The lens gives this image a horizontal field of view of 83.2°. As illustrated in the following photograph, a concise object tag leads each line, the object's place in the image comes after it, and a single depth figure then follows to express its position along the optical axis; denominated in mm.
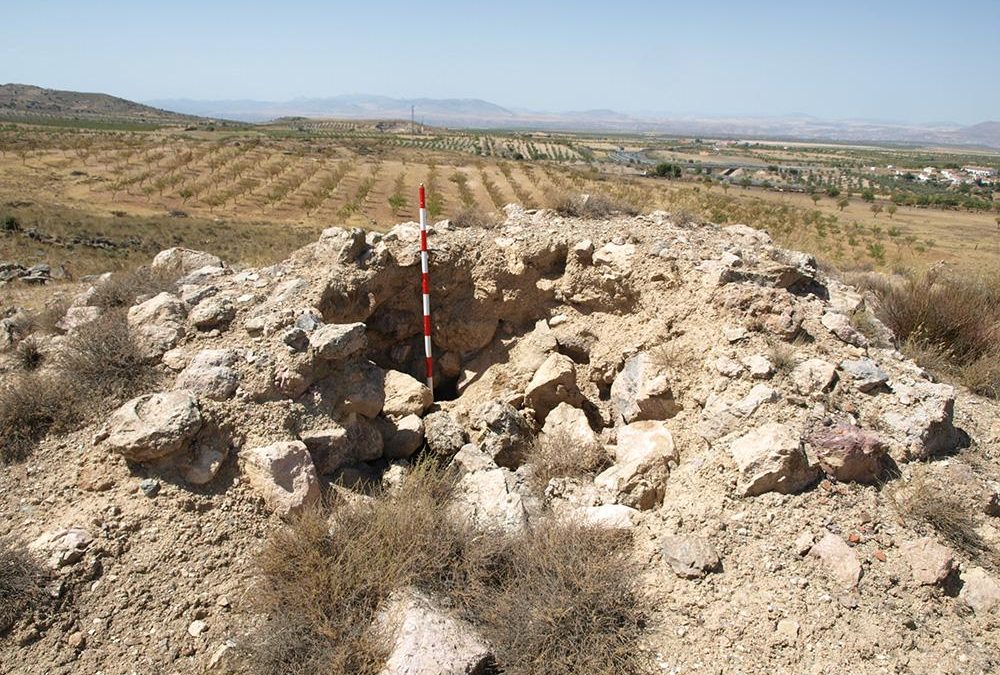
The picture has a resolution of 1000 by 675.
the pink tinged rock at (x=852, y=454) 4043
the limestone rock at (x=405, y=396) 5867
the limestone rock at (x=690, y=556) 3652
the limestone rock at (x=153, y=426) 3938
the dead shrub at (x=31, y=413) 4160
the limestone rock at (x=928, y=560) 3473
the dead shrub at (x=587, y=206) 8570
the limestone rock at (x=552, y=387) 6059
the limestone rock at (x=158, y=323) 4988
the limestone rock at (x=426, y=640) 3096
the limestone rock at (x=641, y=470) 4383
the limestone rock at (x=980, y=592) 3428
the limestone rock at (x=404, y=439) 5418
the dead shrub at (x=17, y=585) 3217
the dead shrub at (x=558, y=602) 3160
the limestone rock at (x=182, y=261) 7227
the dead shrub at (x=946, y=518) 3730
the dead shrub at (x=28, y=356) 5215
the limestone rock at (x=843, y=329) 5344
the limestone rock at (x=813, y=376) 4652
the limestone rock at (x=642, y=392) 5328
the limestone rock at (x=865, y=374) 4789
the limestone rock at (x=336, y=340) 4914
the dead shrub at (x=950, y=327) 6090
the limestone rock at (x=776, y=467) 3975
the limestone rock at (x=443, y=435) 5445
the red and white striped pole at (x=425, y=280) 6578
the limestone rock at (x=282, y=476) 4066
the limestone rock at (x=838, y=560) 3461
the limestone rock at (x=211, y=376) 4410
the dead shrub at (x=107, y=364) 4582
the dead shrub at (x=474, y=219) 8227
